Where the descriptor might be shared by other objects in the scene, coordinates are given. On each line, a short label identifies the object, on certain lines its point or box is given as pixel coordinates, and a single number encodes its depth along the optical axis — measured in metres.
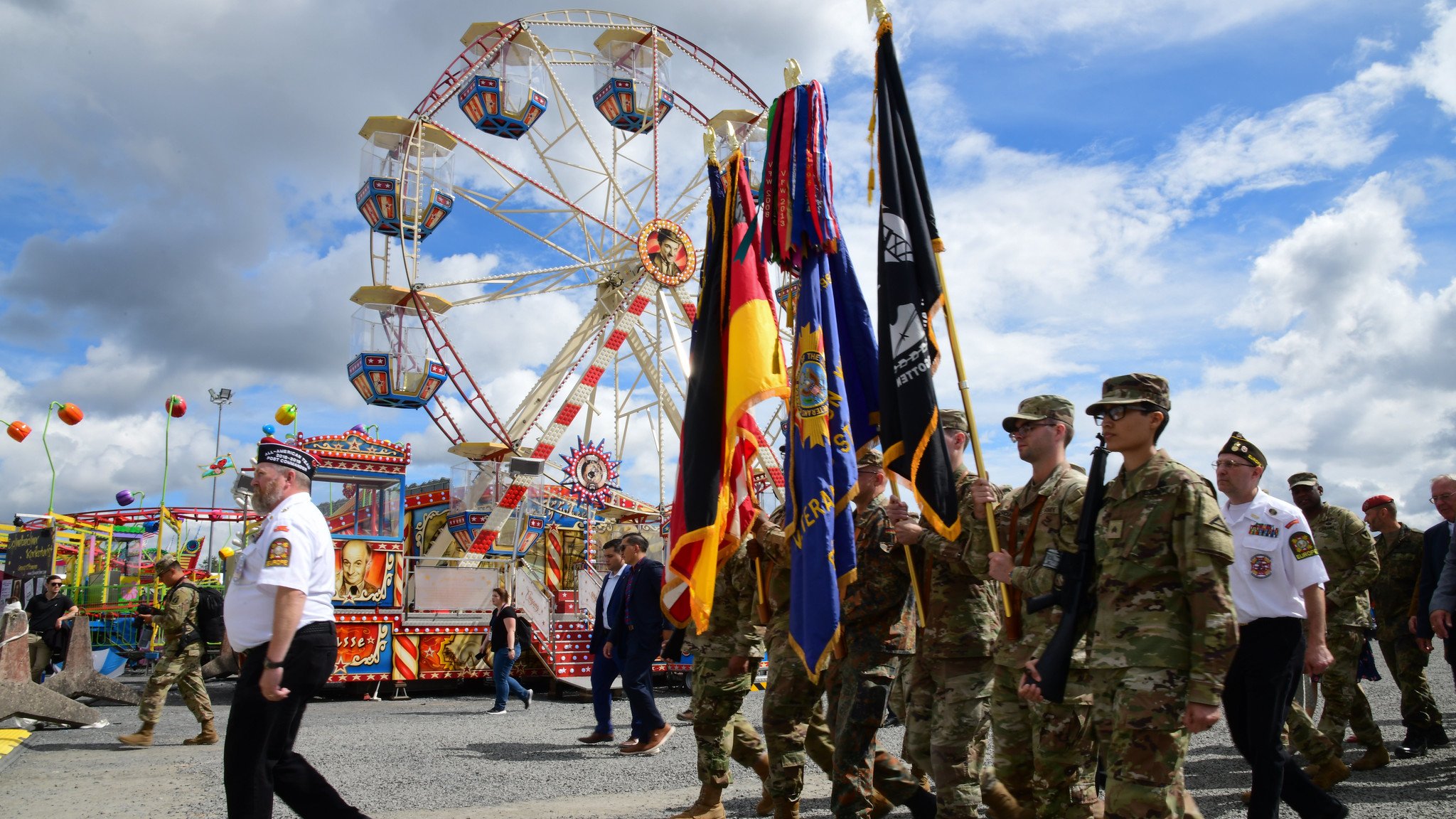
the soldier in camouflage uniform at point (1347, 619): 5.81
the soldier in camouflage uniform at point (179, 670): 8.20
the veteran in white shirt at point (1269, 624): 3.91
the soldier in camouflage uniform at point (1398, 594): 6.46
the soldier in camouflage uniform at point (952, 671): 3.90
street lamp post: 35.12
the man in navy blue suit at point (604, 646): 8.38
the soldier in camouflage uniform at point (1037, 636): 3.55
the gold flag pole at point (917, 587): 4.23
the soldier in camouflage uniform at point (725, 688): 5.06
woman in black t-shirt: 10.89
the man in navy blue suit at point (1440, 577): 5.72
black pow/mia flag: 4.19
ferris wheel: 20.86
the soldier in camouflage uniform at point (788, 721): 4.54
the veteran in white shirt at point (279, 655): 3.54
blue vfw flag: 4.39
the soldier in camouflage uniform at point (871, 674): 4.09
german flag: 5.27
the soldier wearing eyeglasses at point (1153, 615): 2.92
